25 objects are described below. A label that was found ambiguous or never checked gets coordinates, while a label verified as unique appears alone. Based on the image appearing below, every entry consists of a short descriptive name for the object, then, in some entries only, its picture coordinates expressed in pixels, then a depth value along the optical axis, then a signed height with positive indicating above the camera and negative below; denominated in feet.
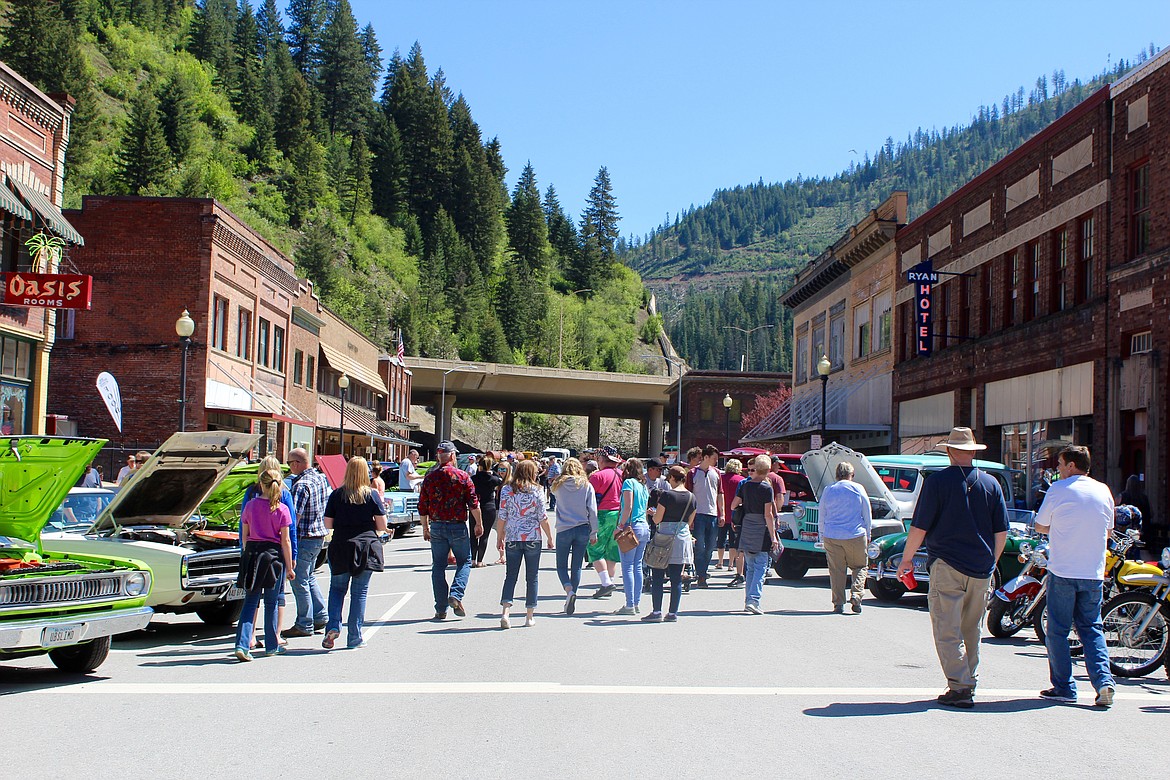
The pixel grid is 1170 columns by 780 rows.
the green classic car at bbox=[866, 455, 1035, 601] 46.19 -3.25
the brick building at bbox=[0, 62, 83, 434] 79.71 +15.15
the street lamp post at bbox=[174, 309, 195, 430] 78.38 +7.75
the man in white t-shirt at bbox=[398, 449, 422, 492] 84.99 -2.67
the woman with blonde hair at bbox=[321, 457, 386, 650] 34.50 -3.21
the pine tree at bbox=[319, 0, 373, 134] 456.04 +150.73
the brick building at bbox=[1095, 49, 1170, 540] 69.00 +11.84
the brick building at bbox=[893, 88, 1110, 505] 78.59 +13.15
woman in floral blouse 40.16 -2.82
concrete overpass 262.47 +14.41
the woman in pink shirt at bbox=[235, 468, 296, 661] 32.81 -3.31
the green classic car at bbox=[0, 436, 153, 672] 26.84 -3.78
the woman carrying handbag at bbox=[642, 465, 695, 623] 42.04 -3.59
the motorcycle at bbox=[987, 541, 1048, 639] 38.37 -4.97
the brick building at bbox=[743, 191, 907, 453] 124.26 +15.33
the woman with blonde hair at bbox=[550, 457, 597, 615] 42.27 -2.74
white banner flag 73.82 +2.75
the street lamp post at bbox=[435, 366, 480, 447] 266.57 +5.78
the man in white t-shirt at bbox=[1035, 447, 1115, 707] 26.99 -2.67
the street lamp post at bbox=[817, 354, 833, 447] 103.93 +8.29
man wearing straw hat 26.40 -2.27
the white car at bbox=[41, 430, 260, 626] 34.58 -3.46
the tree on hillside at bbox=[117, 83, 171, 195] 263.70 +66.55
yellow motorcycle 31.30 -4.47
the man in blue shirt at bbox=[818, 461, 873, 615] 44.39 -2.91
